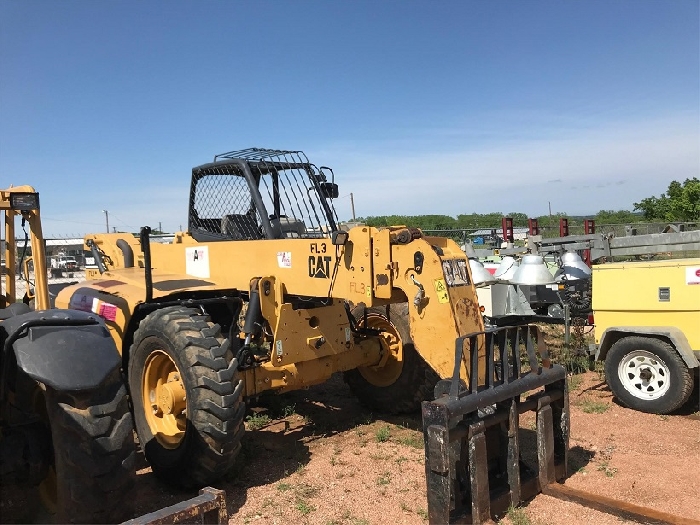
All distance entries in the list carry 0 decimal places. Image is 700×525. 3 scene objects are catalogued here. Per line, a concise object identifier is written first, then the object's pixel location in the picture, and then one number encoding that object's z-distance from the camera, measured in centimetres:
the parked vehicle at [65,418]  305
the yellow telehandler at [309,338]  430
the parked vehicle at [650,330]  643
